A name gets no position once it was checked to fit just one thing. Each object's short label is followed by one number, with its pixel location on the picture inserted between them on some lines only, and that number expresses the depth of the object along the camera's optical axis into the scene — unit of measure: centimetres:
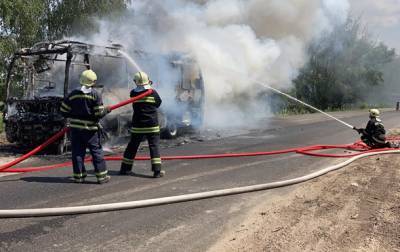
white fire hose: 500
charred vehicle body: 945
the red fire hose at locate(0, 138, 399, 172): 790
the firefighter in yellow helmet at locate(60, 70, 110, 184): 662
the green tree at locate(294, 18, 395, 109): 3468
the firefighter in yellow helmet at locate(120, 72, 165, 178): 733
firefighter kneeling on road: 1036
